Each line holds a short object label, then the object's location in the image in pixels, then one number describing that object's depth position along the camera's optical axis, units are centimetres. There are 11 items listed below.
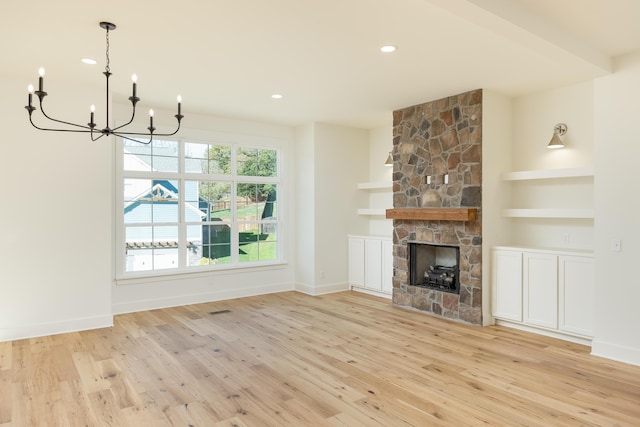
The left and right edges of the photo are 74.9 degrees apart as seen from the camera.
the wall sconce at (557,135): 488
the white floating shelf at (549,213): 449
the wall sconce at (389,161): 690
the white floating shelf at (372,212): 689
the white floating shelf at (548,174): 451
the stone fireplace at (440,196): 507
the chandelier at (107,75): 279
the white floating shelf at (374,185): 678
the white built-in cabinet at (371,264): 653
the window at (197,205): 588
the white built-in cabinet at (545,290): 432
